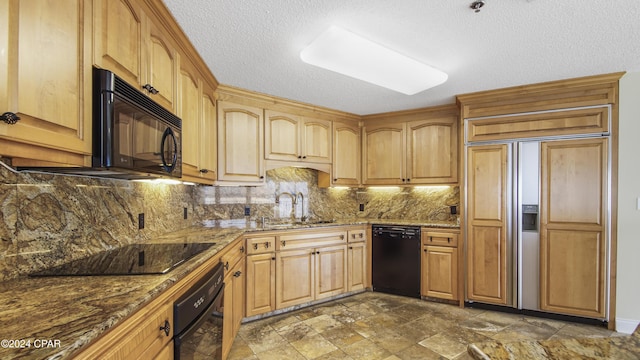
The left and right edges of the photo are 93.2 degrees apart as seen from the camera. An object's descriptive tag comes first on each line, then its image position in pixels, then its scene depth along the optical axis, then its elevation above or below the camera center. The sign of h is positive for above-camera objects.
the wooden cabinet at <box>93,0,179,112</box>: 1.25 +0.64
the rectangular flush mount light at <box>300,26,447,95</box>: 2.00 +0.88
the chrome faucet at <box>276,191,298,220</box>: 3.75 -0.30
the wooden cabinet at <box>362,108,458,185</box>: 3.54 +0.37
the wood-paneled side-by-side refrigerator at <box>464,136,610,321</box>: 2.76 -0.43
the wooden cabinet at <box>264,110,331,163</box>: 3.29 +0.48
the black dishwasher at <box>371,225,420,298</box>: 3.46 -0.94
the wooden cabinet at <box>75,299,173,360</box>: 0.81 -0.50
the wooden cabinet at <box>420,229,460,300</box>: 3.30 -0.95
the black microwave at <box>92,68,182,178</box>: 1.17 +0.22
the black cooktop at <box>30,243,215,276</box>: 1.27 -0.40
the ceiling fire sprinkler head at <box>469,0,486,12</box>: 1.63 +0.95
